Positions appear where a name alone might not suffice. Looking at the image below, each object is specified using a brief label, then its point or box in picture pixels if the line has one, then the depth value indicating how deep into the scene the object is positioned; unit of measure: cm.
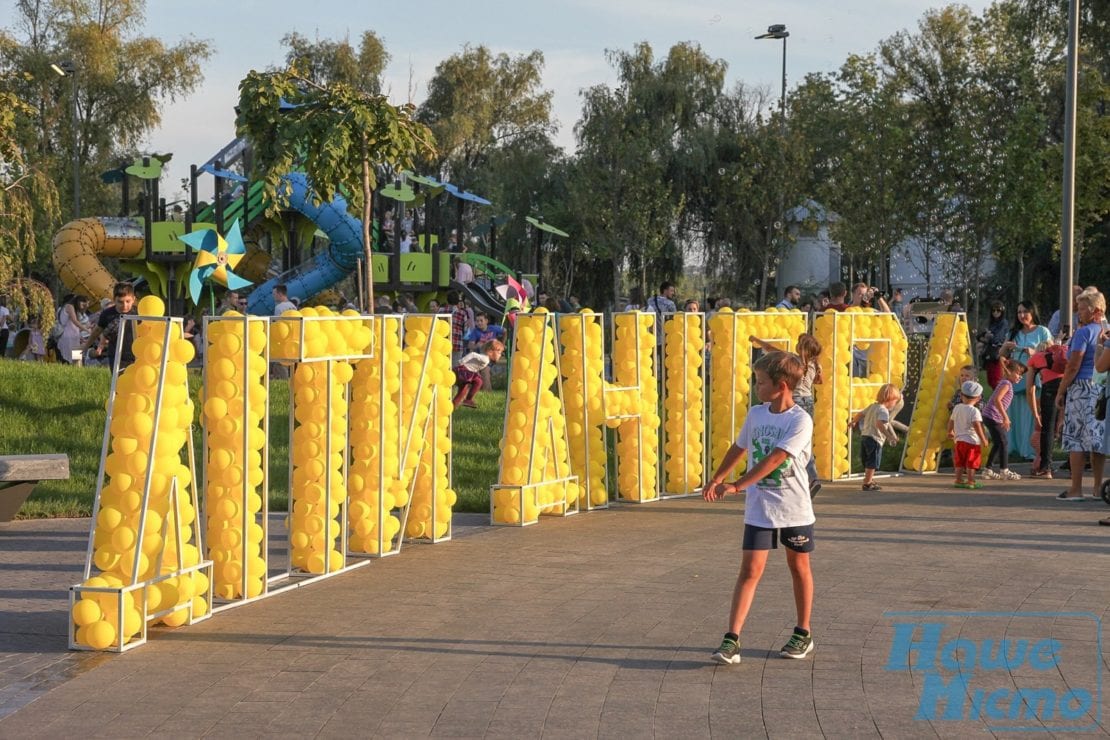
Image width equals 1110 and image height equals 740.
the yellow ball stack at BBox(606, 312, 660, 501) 1252
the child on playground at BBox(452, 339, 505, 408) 1733
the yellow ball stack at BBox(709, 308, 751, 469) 1331
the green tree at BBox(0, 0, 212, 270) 4775
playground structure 3272
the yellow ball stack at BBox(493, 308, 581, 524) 1120
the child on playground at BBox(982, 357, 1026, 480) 1430
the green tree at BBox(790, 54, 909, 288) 3547
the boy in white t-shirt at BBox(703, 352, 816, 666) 668
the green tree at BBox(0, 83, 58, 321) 1791
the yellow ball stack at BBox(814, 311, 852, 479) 1395
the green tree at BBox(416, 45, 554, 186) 5431
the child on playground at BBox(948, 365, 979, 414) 1450
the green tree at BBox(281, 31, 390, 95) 5338
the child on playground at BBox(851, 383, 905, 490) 1348
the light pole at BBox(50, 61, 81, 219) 4109
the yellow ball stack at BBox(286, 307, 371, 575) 879
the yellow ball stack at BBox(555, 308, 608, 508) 1202
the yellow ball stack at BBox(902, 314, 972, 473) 1484
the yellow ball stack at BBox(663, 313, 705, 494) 1303
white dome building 4819
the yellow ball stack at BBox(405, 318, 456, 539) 1016
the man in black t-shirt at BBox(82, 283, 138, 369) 1116
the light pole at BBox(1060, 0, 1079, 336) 1891
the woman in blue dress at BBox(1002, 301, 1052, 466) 1575
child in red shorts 1362
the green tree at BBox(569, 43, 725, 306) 4488
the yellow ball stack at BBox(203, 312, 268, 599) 795
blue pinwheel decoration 1450
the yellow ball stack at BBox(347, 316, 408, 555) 950
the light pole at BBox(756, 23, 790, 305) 4378
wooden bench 1025
